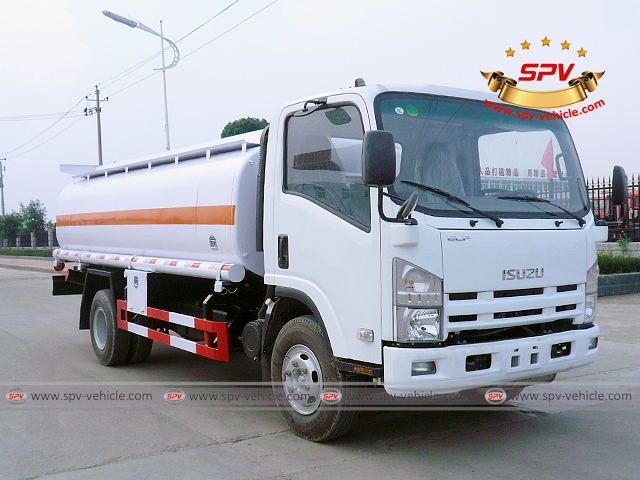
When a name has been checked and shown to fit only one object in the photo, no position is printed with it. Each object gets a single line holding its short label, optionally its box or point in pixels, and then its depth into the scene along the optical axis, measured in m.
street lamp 20.53
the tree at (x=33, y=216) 65.62
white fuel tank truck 4.37
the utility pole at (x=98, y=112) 45.75
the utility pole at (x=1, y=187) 75.12
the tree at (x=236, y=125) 16.81
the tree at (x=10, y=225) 67.69
